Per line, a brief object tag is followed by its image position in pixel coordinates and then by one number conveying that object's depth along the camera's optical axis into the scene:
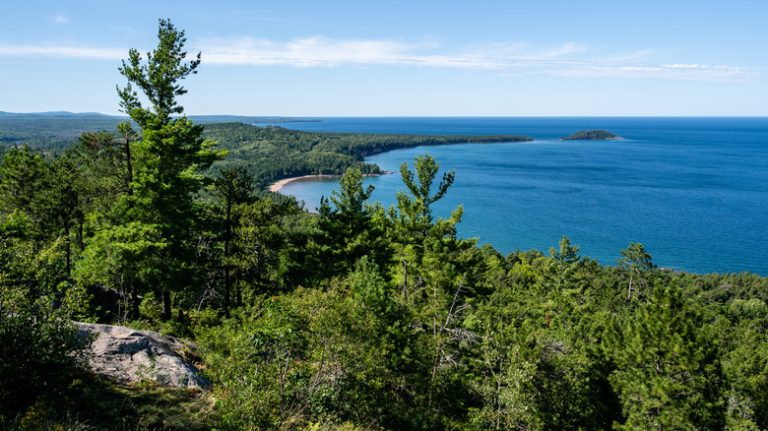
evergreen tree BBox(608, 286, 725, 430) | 18.27
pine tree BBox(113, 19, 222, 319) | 19.94
